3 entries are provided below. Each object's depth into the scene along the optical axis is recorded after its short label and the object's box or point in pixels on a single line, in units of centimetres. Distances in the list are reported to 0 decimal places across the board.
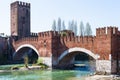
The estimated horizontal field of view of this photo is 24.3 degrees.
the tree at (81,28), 7394
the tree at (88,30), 7386
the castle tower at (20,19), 4920
